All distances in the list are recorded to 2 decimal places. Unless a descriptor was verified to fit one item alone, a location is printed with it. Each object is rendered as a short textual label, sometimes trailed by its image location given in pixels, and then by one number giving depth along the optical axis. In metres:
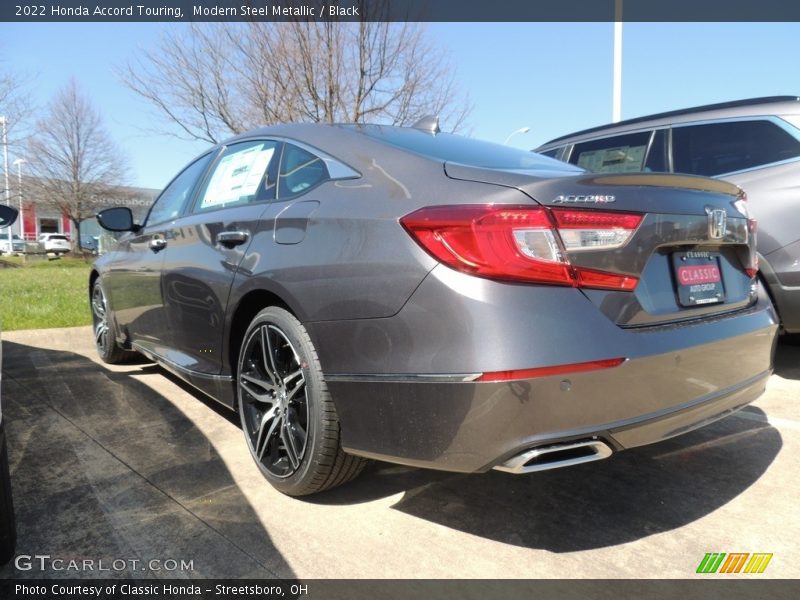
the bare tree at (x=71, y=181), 30.38
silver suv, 3.67
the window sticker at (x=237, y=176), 2.82
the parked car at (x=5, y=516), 1.86
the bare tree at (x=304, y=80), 11.05
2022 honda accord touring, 1.70
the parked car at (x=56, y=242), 38.23
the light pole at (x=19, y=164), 27.42
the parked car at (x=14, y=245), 41.88
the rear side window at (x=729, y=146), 3.84
